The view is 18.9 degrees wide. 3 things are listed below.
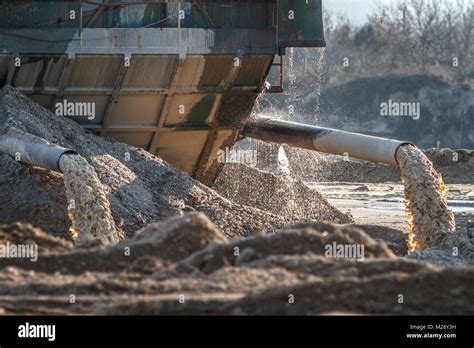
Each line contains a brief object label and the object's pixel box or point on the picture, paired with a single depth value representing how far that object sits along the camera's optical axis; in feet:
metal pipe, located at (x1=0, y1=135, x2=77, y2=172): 53.93
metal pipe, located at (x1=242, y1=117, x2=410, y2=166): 64.75
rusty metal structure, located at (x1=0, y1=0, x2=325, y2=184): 64.54
